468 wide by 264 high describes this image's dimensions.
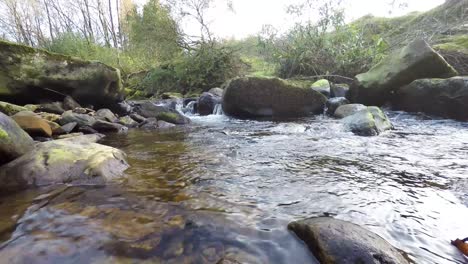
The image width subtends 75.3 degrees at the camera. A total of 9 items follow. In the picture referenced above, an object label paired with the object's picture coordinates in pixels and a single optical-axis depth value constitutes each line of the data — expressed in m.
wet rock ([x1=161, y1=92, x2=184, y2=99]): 9.94
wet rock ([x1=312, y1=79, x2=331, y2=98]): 7.55
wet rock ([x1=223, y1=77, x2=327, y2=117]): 6.58
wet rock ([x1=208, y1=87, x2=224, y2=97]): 9.10
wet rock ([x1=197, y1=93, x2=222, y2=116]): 7.69
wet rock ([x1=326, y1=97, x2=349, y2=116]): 6.43
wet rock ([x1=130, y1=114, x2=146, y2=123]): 6.20
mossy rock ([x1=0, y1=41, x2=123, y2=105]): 5.48
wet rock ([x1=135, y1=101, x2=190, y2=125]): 6.20
